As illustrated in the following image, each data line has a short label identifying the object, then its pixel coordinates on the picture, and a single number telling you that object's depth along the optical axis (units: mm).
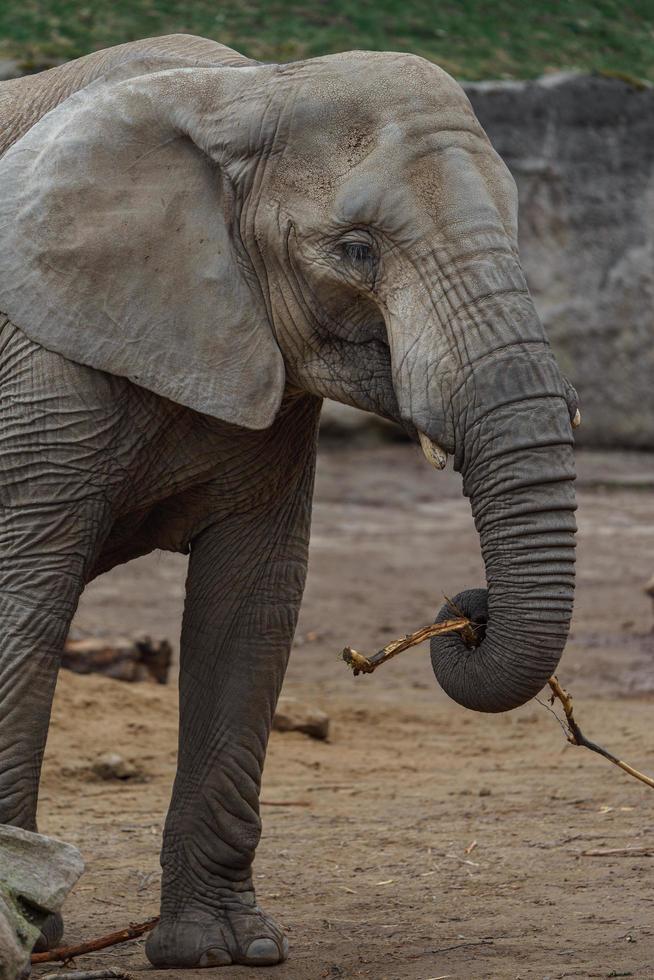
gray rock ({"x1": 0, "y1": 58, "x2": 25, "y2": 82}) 29758
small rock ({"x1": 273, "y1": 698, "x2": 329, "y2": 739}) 16119
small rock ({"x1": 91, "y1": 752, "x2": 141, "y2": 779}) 15000
